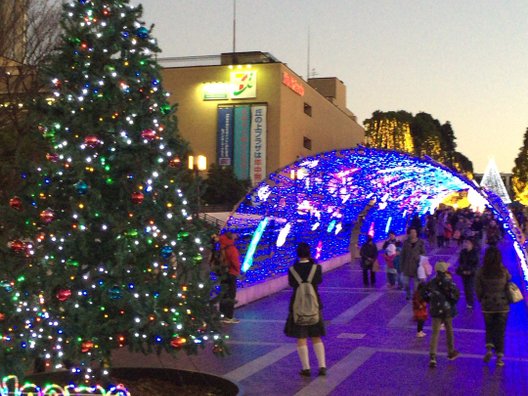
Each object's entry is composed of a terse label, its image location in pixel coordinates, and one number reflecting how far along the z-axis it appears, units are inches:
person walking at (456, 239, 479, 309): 568.9
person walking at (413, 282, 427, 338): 455.9
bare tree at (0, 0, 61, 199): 737.6
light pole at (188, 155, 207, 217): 777.4
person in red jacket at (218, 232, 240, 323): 536.4
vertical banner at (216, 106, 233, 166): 2140.7
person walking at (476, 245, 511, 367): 386.6
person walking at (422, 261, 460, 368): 391.2
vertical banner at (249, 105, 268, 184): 2122.3
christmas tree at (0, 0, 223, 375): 263.1
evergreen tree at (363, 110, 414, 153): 3619.6
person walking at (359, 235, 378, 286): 761.6
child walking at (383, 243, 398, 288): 718.9
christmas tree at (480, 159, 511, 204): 3719.5
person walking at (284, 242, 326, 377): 358.6
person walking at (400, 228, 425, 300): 602.9
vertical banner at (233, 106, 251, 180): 2135.8
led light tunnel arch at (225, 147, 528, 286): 731.4
